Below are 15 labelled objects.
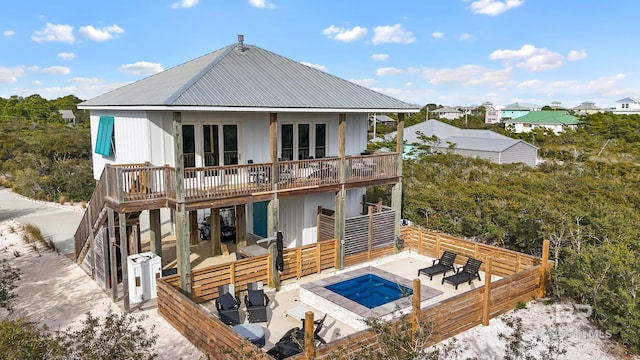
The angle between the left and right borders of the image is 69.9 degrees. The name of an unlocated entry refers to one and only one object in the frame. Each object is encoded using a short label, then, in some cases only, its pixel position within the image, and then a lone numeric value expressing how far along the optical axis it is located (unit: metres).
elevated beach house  12.43
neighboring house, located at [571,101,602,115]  130.75
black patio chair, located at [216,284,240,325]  11.19
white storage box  12.62
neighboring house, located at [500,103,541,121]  124.56
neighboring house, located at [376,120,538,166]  44.19
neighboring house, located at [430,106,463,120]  126.07
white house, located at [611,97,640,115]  125.09
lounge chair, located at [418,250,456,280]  15.07
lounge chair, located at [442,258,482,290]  14.27
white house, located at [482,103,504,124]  117.18
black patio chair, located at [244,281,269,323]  11.55
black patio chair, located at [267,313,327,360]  9.48
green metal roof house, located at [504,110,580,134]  79.42
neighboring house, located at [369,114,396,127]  84.25
